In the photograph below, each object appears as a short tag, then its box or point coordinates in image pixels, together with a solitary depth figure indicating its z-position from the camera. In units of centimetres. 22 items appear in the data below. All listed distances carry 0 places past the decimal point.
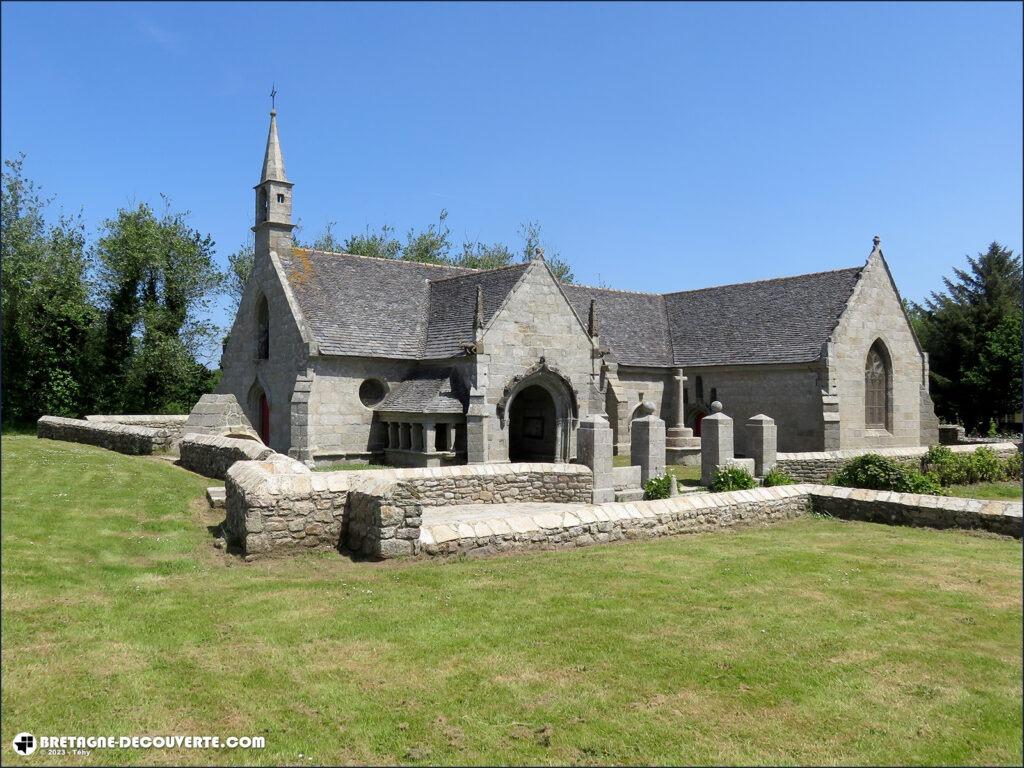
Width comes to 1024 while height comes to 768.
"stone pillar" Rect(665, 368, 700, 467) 2848
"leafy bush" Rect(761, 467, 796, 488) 2031
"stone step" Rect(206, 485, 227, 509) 1449
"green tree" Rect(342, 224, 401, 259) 5753
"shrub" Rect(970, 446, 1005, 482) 2162
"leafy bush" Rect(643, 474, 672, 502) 1872
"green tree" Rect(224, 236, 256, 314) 5809
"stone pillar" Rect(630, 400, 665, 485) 2023
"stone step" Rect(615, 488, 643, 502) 1905
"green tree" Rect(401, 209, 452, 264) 5997
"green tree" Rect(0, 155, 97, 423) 3284
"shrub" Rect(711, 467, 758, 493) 1961
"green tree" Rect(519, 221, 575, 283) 6511
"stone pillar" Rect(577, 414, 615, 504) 1819
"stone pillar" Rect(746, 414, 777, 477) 2164
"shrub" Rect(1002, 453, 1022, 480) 2217
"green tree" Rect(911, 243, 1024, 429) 4016
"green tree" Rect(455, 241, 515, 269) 6228
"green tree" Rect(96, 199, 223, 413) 3994
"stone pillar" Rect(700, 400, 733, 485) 2098
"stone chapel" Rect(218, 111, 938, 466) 2453
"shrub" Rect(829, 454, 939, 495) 1767
